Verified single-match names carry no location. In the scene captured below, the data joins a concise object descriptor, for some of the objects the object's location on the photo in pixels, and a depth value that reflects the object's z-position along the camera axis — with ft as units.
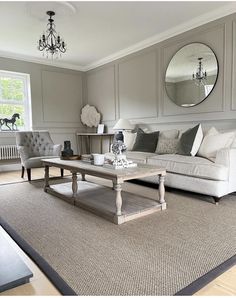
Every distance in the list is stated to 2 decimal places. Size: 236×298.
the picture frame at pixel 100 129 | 18.27
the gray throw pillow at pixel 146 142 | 12.23
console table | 20.07
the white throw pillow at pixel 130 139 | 13.51
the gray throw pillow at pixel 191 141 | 9.85
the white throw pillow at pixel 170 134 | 11.90
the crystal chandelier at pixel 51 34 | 11.07
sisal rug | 4.08
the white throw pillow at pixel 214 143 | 9.12
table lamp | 14.88
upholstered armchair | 12.39
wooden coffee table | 6.66
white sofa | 8.00
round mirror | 11.60
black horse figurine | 16.36
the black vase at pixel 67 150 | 10.06
